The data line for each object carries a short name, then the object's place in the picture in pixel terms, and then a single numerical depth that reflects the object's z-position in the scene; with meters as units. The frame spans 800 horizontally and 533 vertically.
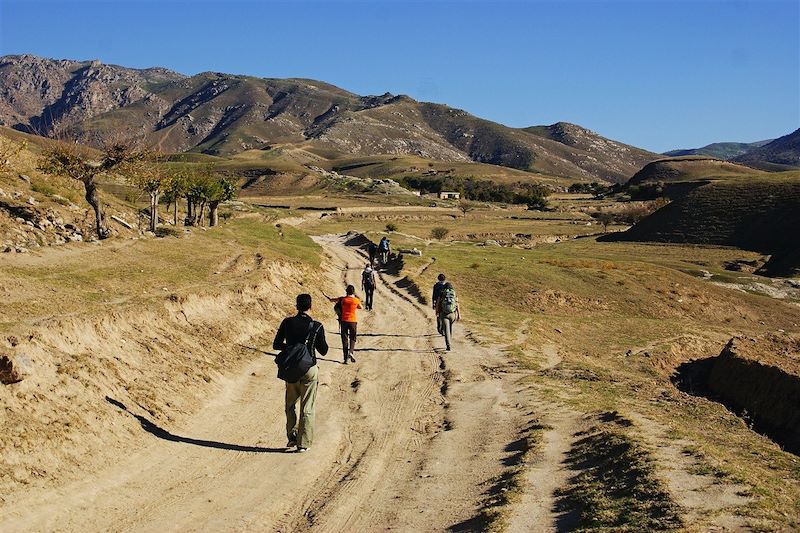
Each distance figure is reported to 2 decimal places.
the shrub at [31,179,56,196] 35.88
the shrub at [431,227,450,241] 87.62
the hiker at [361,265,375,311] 28.53
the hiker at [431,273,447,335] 22.48
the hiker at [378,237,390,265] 46.93
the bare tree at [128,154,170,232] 38.44
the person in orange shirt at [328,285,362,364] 19.20
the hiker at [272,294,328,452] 11.37
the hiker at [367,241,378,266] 42.47
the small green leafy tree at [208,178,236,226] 48.78
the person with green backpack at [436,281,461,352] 21.55
